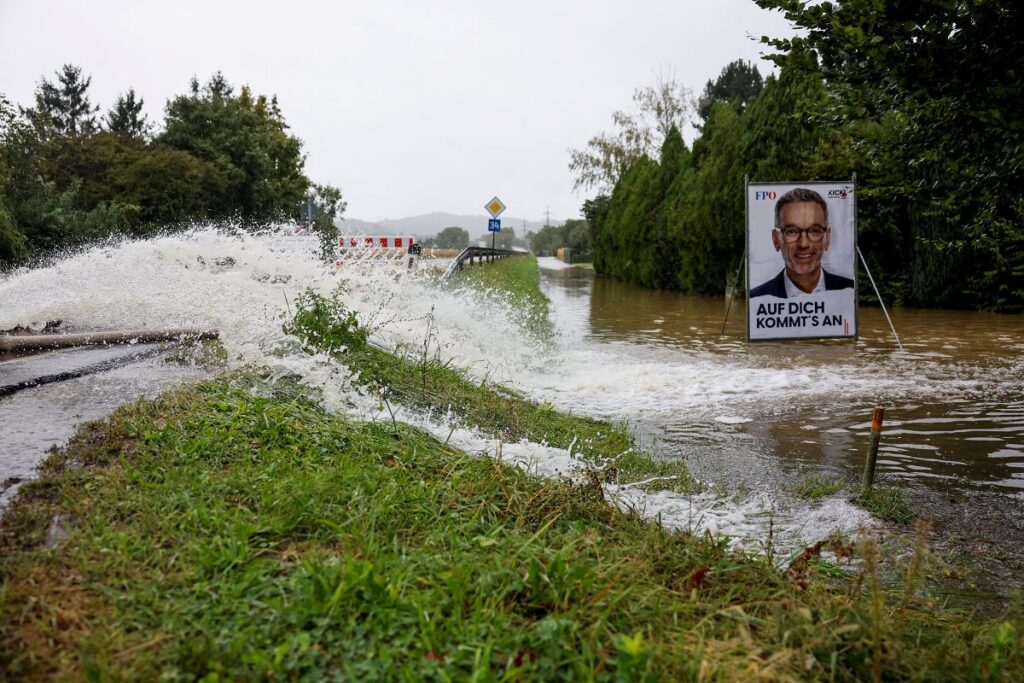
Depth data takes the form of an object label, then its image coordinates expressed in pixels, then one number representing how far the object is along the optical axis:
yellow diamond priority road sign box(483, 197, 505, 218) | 33.56
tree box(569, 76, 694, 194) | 47.69
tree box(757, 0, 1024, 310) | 5.12
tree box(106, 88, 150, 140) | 77.50
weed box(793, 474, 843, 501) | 5.70
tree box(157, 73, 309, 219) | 35.84
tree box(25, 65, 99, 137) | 79.75
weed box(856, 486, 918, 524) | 5.14
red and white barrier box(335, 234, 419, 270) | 28.77
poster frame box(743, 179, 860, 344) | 11.44
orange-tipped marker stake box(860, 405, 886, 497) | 5.29
